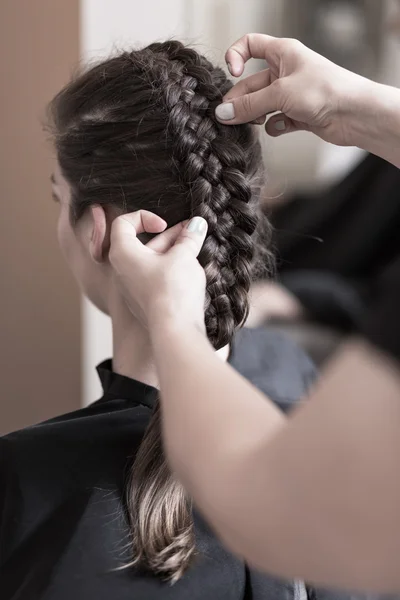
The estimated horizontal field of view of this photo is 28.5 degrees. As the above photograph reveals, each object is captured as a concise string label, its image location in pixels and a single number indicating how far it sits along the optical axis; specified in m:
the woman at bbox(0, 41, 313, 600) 0.92
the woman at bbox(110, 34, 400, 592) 0.46
